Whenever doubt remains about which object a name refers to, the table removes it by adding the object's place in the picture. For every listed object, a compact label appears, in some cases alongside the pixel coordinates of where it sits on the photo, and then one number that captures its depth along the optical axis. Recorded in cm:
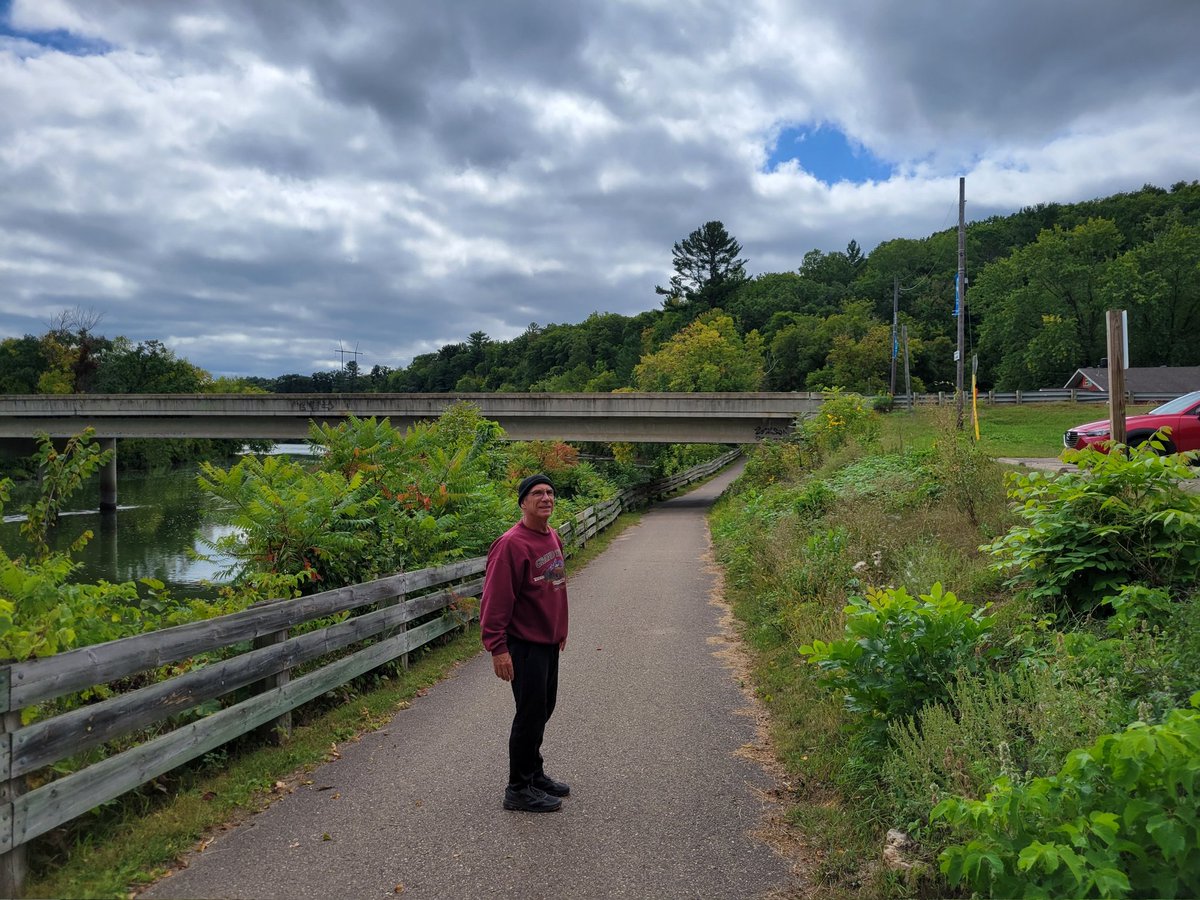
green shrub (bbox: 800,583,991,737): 482
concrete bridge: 3884
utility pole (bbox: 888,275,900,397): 4628
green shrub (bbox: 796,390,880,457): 2570
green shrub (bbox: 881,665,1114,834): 365
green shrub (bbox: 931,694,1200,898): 252
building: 4931
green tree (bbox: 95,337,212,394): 8088
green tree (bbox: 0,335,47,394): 7350
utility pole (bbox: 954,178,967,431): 2277
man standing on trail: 458
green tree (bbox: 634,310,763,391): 6700
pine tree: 10738
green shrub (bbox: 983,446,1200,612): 536
